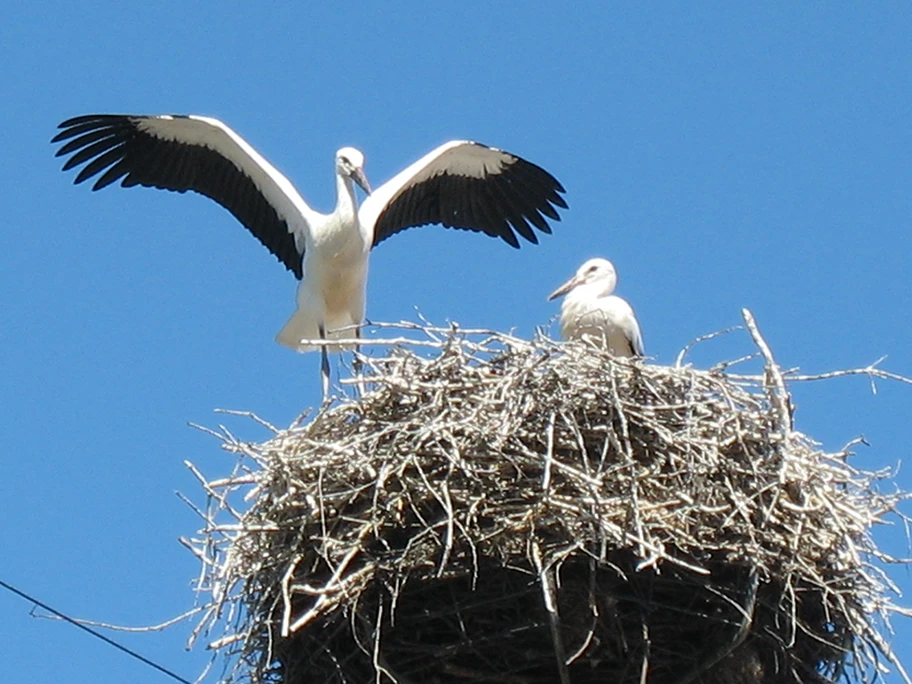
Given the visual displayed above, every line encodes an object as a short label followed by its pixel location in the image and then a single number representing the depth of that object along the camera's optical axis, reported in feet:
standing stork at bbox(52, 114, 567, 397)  57.67
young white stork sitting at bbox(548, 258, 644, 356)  51.44
